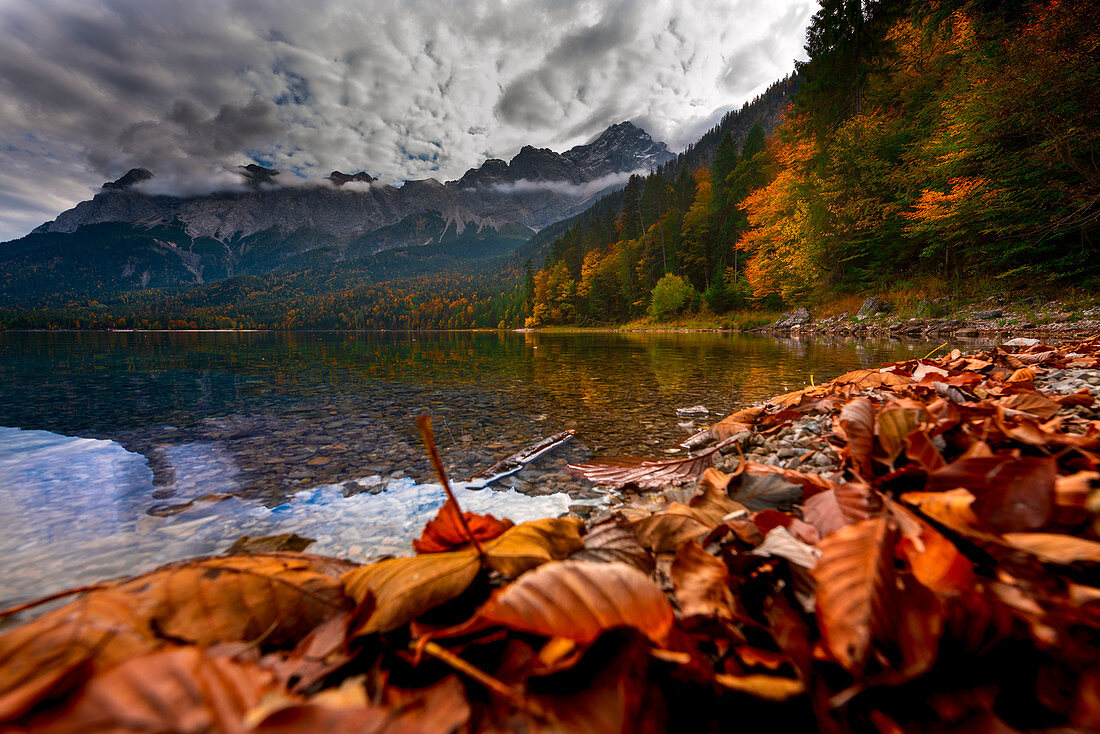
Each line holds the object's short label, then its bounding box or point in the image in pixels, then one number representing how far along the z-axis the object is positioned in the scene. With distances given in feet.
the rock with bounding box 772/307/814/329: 51.80
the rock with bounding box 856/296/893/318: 39.24
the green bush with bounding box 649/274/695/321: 83.93
